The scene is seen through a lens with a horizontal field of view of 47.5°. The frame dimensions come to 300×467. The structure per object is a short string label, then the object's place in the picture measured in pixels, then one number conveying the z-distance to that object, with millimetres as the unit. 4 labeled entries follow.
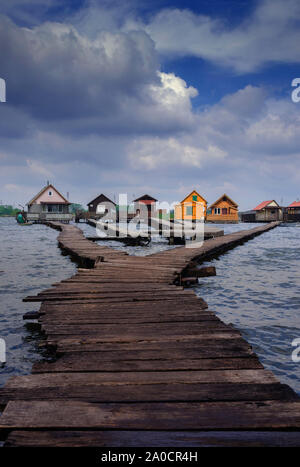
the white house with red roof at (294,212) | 74812
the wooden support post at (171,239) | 23836
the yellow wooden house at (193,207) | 64750
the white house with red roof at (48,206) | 61500
